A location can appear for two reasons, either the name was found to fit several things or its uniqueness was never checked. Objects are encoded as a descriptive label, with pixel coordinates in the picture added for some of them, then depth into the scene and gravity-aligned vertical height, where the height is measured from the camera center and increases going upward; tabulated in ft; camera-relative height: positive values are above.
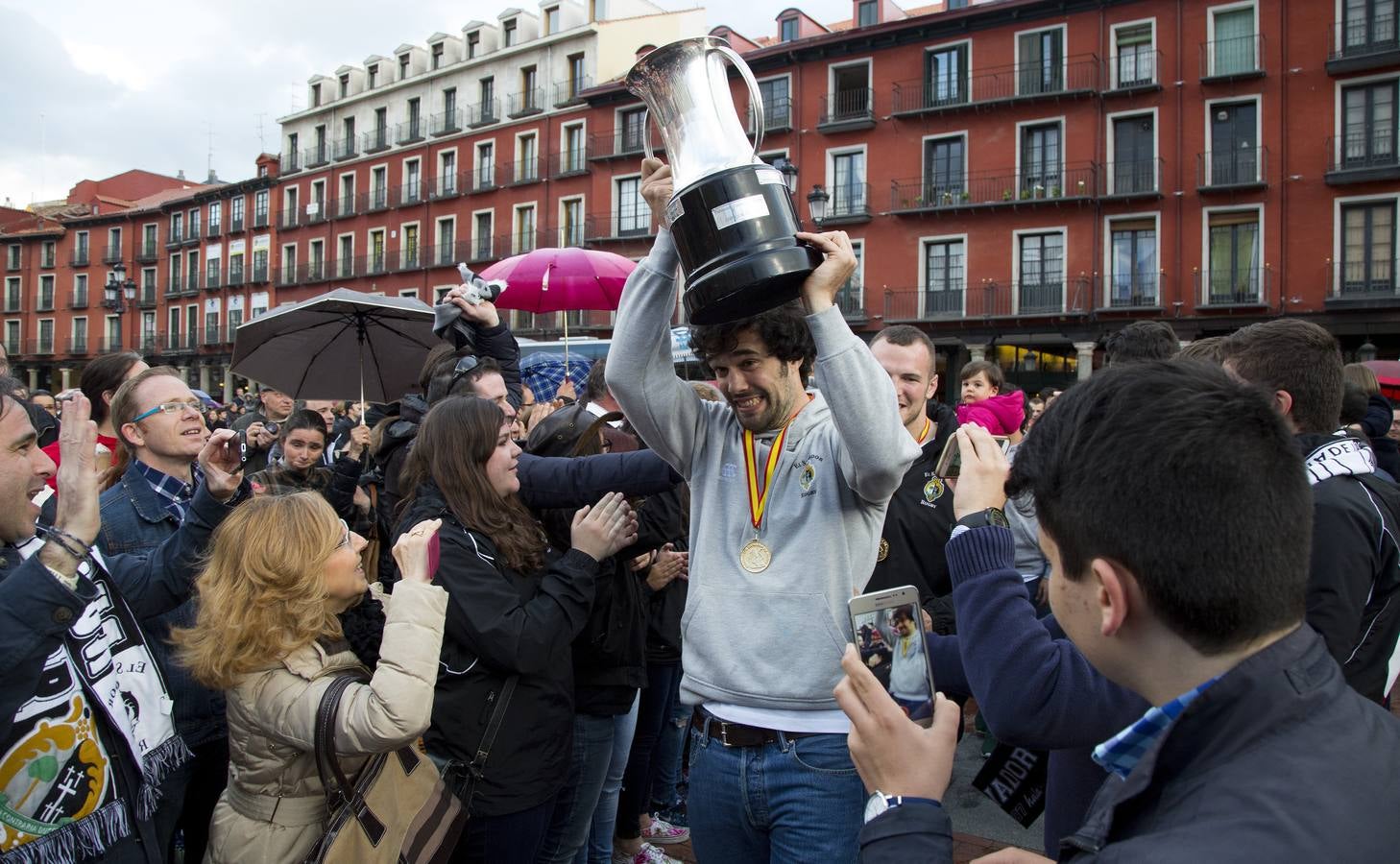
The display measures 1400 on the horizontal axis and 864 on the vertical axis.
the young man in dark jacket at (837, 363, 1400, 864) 3.08 -0.81
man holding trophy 6.58 -0.42
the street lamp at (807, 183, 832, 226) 43.37 +10.97
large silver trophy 6.27 +1.63
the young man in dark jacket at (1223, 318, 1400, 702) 7.30 -0.62
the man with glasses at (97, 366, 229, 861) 9.53 -0.82
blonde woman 7.76 -2.05
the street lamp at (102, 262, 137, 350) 71.56 +11.42
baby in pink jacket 12.30 +0.25
